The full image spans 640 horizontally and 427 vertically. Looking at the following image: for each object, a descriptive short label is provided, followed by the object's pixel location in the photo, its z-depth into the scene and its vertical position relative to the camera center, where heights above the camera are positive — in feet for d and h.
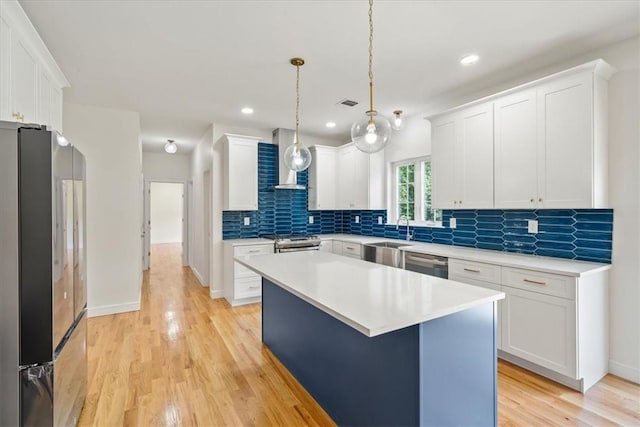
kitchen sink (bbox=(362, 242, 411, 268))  12.34 -1.75
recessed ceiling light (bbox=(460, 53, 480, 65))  8.73 +4.33
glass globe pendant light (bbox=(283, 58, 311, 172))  8.73 +1.58
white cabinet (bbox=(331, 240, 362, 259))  14.76 -1.85
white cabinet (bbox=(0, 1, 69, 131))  6.21 +3.29
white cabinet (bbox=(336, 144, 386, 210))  15.64 +1.67
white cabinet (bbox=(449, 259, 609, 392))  7.38 -2.81
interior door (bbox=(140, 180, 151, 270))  22.40 -0.65
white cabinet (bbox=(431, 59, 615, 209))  7.84 +1.91
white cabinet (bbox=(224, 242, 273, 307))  14.20 -3.05
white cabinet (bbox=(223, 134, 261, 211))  14.79 +1.85
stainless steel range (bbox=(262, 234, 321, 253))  14.67 -1.50
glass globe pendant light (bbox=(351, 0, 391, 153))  6.48 +1.66
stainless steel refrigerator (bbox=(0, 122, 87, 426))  4.53 -0.93
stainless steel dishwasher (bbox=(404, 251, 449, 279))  10.44 -1.84
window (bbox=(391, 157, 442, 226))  13.88 +0.91
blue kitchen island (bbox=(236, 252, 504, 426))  4.70 -2.37
